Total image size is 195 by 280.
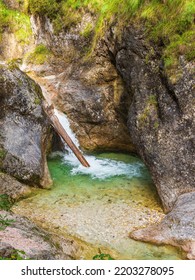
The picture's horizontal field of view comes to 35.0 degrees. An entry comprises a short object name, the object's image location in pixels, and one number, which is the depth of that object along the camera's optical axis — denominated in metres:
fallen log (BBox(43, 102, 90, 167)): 14.21
